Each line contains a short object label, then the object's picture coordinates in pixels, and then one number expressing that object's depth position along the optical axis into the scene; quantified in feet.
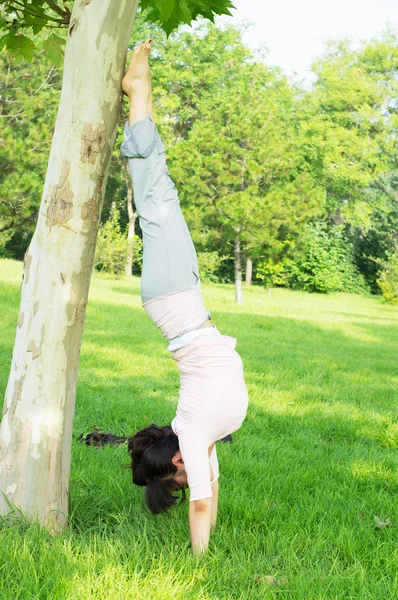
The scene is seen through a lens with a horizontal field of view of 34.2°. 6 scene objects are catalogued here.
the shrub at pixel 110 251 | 82.94
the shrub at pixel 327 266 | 97.50
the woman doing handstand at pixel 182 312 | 8.78
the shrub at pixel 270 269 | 74.02
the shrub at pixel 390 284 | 82.67
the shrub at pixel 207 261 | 90.32
